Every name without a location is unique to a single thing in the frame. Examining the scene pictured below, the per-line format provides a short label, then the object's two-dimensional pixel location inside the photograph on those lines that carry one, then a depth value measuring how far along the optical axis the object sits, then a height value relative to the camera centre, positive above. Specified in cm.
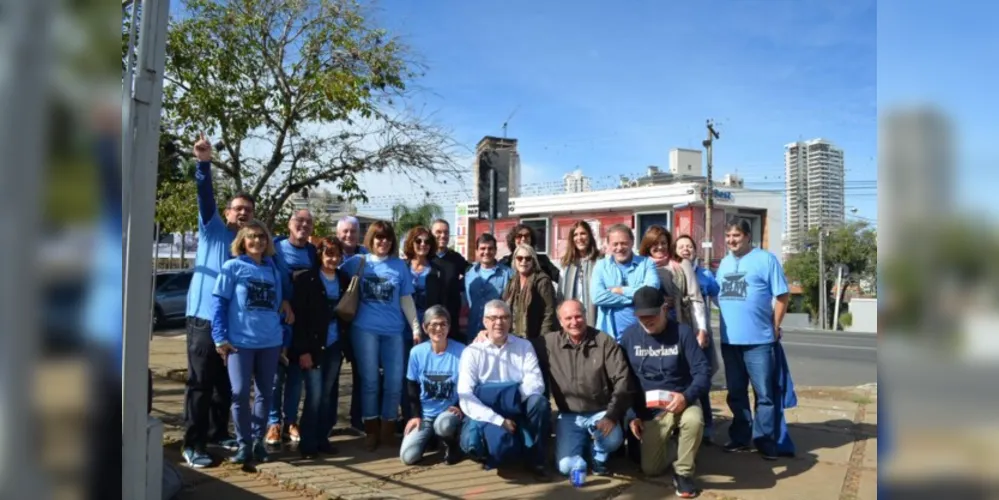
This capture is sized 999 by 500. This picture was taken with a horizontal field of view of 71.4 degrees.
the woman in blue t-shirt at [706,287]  525 -5
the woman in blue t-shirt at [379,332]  505 -41
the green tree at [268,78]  634 +183
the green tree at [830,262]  3375 +114
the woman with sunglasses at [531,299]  532 -16
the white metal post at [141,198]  231 +26
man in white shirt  441 -79
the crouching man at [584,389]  440 -71
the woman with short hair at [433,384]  469 -75
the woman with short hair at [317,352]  480 -54
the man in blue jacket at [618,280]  498 +0
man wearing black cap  435 -62
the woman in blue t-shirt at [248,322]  426 -30
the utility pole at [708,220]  2852 +257
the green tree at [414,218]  2453 +231
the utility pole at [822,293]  3083 -45
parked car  1603 -57
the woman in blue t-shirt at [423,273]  554 +3
